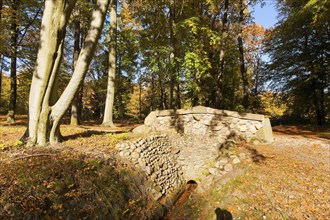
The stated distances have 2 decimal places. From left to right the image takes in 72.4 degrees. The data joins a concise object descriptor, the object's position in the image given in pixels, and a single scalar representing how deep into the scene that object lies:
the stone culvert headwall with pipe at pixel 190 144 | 7.12
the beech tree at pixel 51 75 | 6.00
